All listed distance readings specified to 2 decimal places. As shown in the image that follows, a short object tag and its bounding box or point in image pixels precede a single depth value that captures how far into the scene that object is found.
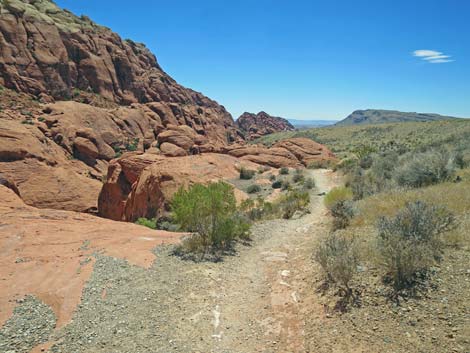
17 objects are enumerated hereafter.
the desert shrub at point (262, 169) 25.88
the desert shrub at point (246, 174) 23.61
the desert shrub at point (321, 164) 31.03
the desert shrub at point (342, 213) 9.16
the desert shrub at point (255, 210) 12.93
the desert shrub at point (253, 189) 20.48
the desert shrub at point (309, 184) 19.68
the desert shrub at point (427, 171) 10.99
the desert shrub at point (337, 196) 12.05
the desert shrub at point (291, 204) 13.24
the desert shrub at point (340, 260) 5.55
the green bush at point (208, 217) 8.86
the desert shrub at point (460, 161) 13.17
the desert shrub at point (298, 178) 22.53
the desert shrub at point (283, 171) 25.52
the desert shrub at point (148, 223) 14.72
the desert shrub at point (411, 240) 5.08
